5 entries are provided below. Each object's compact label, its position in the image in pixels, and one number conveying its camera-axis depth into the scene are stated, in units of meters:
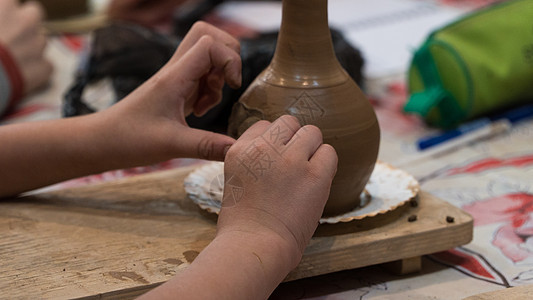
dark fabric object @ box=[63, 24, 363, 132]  1.25
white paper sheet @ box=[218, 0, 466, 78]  1.64
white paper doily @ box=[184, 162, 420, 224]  0.94
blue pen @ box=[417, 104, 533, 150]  1.23
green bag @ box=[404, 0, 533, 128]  1.27
